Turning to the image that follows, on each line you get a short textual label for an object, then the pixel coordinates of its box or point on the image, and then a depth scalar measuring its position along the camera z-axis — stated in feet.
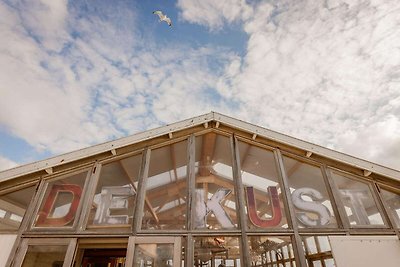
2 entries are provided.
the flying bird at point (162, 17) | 21.39
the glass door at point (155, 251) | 15.57
